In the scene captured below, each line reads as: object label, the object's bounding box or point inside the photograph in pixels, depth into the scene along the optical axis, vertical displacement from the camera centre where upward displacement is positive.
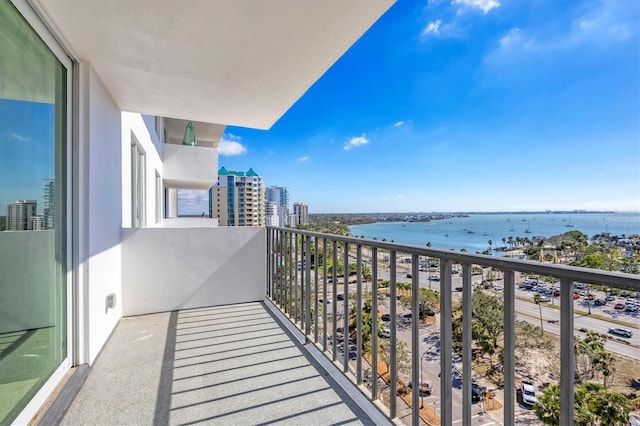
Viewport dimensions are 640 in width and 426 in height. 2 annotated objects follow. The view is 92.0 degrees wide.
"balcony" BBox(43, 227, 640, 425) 1.19 -0.94
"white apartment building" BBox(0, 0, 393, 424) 1.50 +0.74
